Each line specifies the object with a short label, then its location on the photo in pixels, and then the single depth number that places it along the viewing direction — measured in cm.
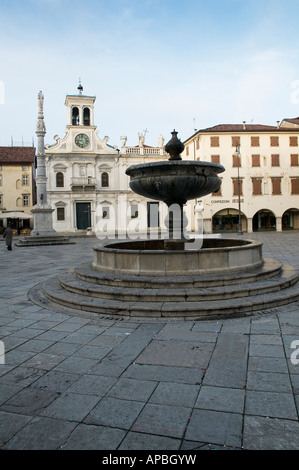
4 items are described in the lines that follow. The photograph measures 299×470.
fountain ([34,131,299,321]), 561
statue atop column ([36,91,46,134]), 2536
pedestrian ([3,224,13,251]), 1858
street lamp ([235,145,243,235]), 3021
